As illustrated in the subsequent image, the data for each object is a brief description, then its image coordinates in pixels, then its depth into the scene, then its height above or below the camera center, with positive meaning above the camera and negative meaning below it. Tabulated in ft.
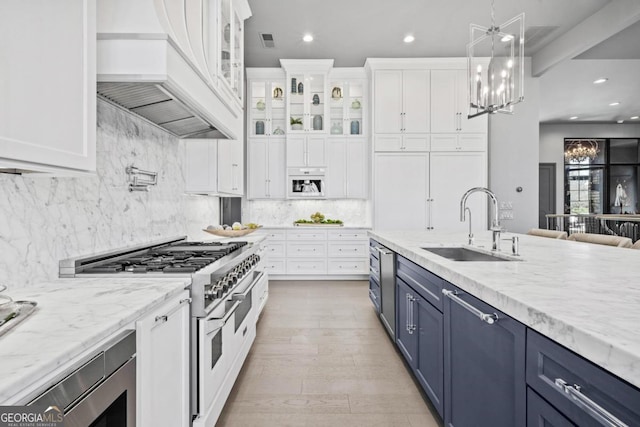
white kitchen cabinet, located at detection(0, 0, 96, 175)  3.06 +1.19
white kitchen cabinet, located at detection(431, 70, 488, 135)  17.85 +5.29
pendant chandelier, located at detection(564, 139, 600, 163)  33.30 +5.52
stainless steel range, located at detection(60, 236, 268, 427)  5.20 -1.43
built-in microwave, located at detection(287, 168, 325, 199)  18.53 +1.39
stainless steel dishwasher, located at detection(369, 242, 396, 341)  9.20 -2.08
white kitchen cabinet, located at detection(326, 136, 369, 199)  18.74 +2.18
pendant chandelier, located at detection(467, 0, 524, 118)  9.23 +3.37
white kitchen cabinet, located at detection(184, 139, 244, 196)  10.49 +1.33
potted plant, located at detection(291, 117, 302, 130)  18.71 +4.54
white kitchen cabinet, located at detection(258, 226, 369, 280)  18.12 -2.16
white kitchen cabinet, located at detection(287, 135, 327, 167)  18.49 +3.03
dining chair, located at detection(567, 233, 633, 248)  8.44 -0.76
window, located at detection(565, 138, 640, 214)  33.06 +3.55
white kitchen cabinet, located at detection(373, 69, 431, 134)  17.87 +5.49
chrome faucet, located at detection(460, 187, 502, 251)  7.21 -0.35
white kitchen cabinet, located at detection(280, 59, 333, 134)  18.17 +6.04
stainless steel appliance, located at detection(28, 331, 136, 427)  2.50 -1.43
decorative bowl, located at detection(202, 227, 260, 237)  11.72 -0.78
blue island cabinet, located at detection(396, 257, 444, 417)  5.84 -2.23
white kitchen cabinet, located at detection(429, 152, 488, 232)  17.95 +1.34
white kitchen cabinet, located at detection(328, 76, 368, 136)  18.94 +5.60
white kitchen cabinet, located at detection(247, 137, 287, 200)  18.79 +2.12
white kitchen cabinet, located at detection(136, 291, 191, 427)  3.72 -1.87
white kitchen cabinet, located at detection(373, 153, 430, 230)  17.93 +0.94
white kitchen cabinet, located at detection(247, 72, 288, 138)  18.79 +5.63
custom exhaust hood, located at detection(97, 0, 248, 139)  4.76 +2.13
